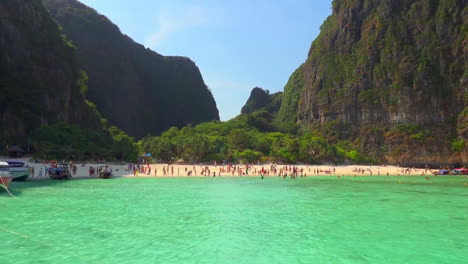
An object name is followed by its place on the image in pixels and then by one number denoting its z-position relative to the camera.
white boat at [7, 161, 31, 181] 32.10
